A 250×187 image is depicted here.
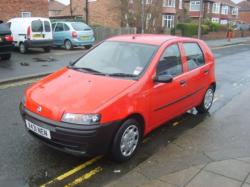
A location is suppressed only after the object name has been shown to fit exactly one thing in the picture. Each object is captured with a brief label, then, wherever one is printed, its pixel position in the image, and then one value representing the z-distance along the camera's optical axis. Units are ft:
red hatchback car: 9.84
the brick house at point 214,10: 149.64
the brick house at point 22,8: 56.20
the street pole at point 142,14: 73.64
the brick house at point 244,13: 216.55
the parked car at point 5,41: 31.63
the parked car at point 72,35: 48.51
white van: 41.20
